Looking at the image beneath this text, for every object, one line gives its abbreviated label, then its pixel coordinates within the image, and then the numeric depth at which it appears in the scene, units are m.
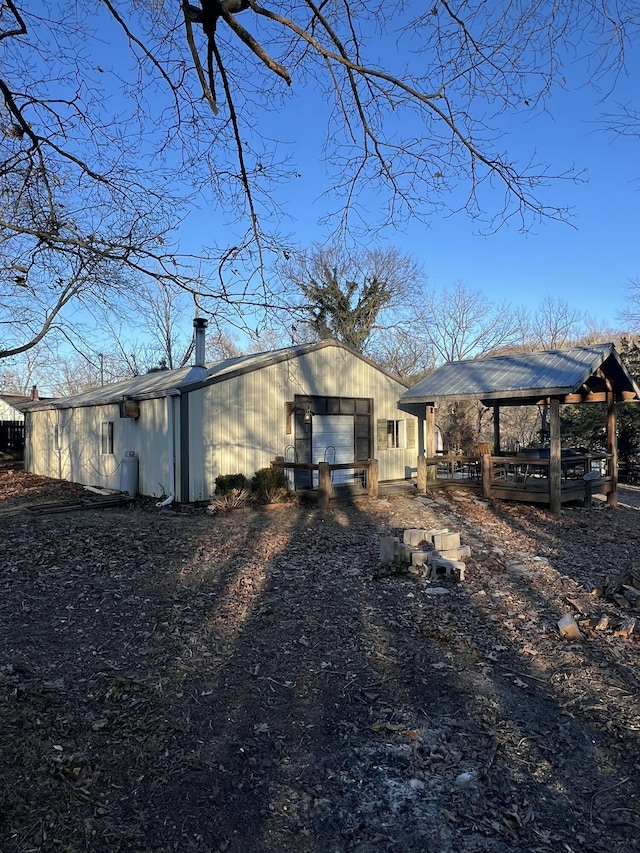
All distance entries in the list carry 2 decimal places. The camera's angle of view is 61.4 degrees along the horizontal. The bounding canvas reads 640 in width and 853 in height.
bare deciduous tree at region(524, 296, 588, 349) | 30.39
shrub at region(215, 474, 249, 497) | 11.52
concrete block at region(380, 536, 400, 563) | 6.46
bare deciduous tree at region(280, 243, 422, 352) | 23.62
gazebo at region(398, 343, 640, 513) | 11.09
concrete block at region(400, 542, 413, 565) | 6.48
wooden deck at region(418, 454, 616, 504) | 11.76
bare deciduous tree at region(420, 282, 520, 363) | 29.14
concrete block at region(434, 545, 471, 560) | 6.50
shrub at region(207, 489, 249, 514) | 10.73
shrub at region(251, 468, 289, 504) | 11.41
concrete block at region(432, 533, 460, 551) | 6.75
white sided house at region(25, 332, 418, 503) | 11.50
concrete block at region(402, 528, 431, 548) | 6.90
